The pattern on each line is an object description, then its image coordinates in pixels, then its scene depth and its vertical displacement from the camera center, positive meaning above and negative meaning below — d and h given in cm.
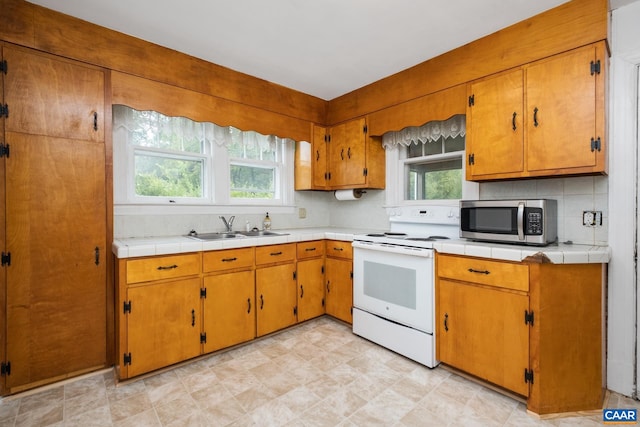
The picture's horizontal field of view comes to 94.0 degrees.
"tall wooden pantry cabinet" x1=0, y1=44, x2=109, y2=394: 188 -5
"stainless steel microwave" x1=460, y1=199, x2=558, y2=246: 189 -6
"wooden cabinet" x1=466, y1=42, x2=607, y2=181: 180 +62
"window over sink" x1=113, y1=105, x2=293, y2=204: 253 +51
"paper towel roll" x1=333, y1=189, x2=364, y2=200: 344 +21
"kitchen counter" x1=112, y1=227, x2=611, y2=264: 173 -25
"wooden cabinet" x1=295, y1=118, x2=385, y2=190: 322 +60
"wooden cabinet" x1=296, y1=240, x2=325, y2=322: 297 -69
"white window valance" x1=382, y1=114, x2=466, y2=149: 265 +77
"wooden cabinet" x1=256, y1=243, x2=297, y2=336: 266 -70
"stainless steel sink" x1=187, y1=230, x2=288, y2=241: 276 -22
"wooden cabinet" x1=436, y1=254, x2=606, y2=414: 175 -74
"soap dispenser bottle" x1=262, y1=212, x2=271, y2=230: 331 -12
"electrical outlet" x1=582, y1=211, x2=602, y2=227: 199 -4
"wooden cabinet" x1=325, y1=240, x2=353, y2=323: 294 -69
